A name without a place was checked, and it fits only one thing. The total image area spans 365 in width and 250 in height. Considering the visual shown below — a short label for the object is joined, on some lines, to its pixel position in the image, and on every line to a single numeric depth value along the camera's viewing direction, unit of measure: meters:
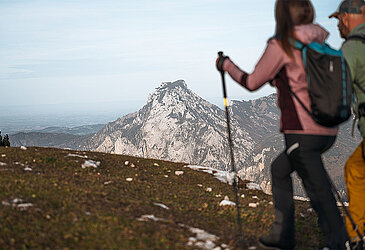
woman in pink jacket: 5.19
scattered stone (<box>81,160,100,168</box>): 12.90
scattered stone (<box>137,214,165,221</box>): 7.19
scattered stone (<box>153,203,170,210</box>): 8.70
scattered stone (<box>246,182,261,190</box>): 14.48
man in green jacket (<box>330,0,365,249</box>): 6.31
